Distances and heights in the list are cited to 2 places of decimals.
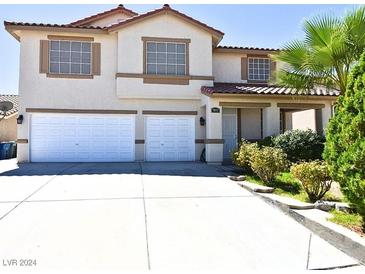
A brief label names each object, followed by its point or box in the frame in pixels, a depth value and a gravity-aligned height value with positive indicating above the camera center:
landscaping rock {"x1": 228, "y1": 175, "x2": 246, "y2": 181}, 9.91 -1.07
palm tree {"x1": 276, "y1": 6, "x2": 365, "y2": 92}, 8.74 +2.86
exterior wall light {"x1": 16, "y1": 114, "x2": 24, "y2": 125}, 14.50 +1.17
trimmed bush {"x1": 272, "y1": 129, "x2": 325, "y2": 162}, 11.68 -0.05
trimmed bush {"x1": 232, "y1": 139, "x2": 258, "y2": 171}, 10.39 -0.36
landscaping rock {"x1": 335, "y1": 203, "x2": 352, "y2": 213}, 5.93 -1.22
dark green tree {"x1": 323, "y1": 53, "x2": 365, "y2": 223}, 4.58 +0.05
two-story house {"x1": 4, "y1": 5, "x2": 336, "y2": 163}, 14.67 +2.43
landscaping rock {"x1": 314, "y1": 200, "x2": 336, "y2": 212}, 6.18 -1.23
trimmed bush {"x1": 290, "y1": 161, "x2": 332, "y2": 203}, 6.84 -0.75
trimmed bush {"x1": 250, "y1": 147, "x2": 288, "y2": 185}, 8.76 -0.53
